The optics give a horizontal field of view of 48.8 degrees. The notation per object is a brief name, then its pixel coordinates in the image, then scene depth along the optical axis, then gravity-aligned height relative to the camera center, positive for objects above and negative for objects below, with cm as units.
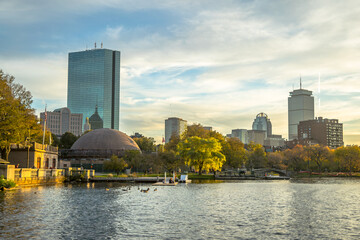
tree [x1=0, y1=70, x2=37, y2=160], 7594 +692
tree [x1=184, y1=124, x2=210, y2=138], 15938 +884
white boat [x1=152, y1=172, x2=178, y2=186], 9178 -704
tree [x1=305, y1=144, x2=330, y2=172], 18950 +41
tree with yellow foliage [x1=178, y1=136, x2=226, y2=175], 12238 +12
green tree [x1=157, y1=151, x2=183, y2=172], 12431 -216
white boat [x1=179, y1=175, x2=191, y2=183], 10450 -681
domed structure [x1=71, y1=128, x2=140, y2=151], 17625 +478
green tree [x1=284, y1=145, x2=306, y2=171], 19589 -267
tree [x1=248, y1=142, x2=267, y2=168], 18300 -223
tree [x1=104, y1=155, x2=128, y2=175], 12112 -357
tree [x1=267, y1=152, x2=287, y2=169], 18854 -524
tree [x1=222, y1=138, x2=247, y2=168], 15312 +39
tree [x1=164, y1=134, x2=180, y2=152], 15450 +358
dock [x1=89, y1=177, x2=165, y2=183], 10519 -712
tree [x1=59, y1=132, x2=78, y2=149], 19625 +480
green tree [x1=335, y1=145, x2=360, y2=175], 17588 -78
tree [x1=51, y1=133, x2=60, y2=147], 18175 +487
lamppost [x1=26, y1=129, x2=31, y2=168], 9031 +143
